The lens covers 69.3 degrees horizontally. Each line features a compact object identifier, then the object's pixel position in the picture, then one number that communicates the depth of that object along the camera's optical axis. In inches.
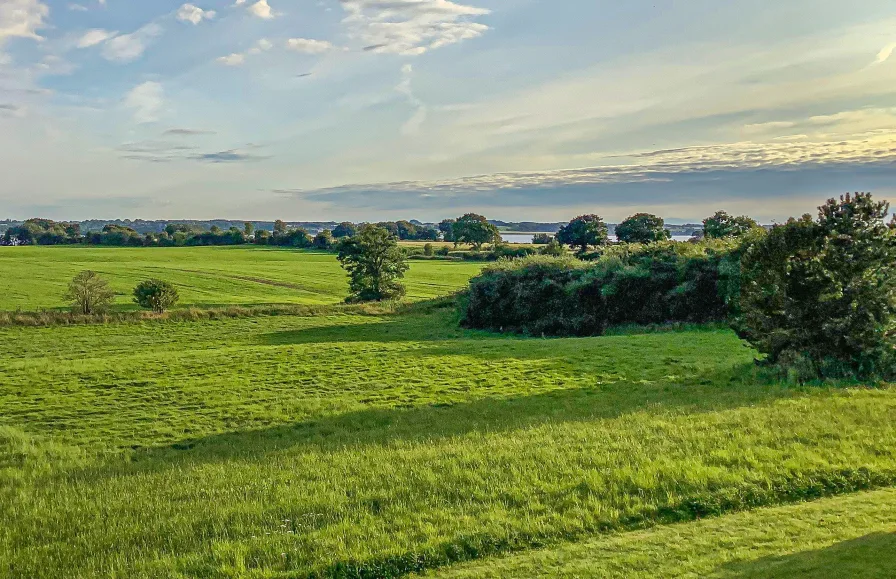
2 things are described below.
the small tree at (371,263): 2822.3
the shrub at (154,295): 2351.1
